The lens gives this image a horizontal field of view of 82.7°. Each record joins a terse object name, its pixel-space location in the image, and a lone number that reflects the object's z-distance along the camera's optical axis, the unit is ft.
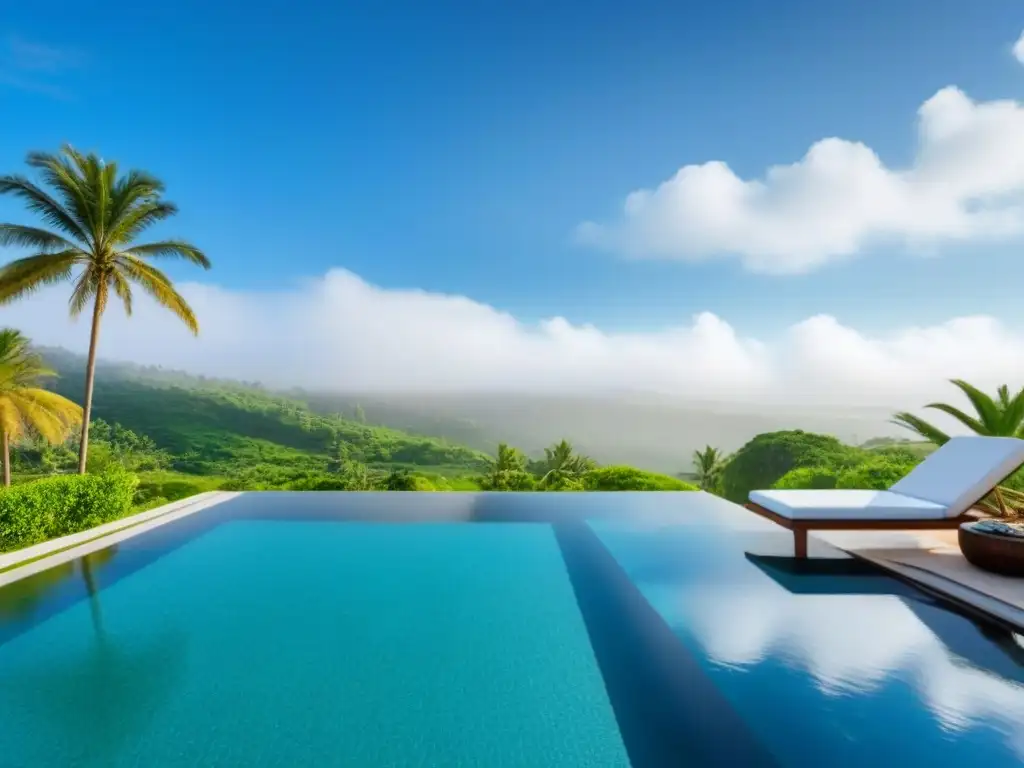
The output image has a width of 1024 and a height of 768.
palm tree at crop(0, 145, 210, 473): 33.06
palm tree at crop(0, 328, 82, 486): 39.24
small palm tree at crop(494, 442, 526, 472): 59.41
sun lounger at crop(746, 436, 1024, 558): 14.88
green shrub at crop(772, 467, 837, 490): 37.99
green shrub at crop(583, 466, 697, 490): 36.68
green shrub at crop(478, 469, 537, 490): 50.55
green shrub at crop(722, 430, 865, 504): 66.33
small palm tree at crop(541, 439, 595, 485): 66.69
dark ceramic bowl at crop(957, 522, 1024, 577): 13.20
